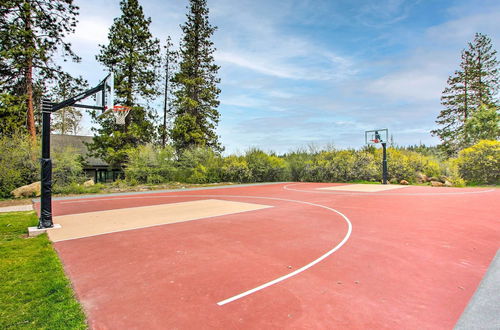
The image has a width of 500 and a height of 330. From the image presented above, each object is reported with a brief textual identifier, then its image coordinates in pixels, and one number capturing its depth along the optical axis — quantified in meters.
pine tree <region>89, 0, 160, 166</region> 20.41
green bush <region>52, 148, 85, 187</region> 13.70
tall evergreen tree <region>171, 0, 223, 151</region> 23.44
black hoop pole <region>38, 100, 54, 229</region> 5.86
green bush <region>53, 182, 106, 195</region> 13.14
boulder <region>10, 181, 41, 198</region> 11.96
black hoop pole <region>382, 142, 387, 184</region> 17.23
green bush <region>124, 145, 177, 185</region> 17.42
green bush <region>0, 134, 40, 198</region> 12.07
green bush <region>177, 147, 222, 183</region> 18.97
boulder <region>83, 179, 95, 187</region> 14.78
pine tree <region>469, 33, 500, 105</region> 26.28
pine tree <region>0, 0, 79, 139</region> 13.70
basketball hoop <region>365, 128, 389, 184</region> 17.30
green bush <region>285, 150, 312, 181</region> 21.80
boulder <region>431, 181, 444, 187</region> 16.47
